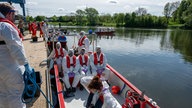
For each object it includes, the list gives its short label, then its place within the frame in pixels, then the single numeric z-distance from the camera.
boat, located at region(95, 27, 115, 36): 25.32
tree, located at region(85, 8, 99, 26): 59.03
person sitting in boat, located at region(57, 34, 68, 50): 7.17
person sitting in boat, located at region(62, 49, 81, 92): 3.97
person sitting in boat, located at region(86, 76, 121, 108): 2.35
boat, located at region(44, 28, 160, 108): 2.89
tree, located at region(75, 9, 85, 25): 60.96
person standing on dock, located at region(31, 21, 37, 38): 10.41
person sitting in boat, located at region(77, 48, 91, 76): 4.34
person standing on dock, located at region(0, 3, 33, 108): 1.59
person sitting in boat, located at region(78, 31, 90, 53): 6.16
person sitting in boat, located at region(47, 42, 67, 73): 4.98
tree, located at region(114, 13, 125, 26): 56.78
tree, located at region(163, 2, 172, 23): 60.91
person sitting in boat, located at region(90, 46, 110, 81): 4.49
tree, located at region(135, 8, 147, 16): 62.45
